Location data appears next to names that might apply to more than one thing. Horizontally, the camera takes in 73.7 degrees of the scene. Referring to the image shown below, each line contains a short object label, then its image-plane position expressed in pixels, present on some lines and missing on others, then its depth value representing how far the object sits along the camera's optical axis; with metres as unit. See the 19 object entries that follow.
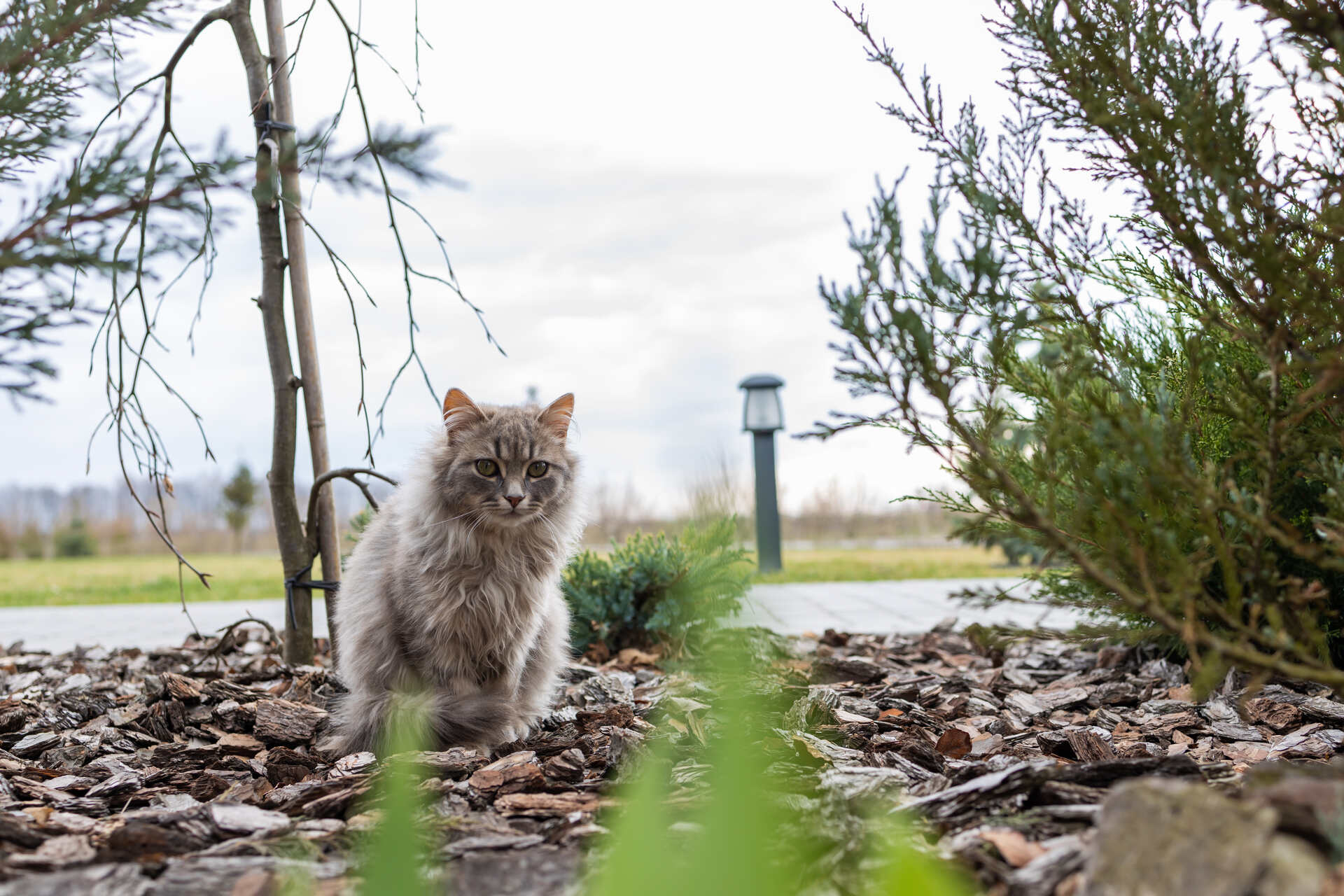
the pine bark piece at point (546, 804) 2.17
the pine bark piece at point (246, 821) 2.01
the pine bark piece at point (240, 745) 3.20
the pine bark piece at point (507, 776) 2.44
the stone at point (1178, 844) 1.35
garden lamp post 11.30
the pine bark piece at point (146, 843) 1.89
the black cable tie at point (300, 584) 4.14
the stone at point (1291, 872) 1.33
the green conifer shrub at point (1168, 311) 1.87
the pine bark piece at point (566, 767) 2.56
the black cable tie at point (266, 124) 3.97
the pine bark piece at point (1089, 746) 2.74
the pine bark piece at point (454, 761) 2.63
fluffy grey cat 3.13
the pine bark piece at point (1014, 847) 1.67
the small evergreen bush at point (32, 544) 21.81
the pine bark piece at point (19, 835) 1.97
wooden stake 4.03
